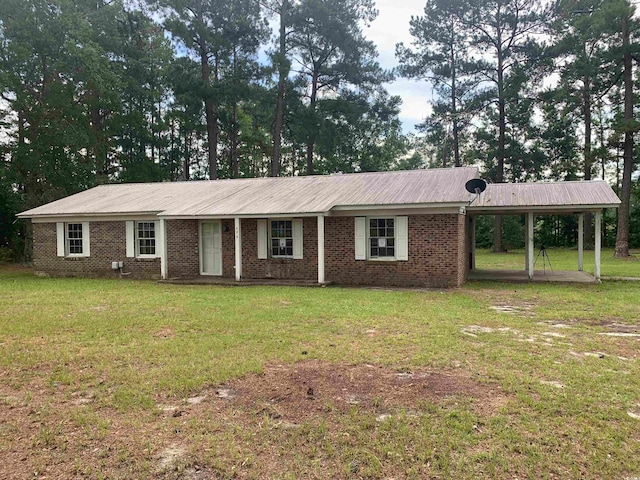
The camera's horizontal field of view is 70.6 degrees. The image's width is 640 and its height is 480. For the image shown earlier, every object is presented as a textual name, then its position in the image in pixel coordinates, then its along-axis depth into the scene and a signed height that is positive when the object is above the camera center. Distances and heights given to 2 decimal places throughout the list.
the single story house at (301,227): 12.51 +0.18
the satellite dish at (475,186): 12.05 +1.15
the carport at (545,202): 12.62 +0.76
